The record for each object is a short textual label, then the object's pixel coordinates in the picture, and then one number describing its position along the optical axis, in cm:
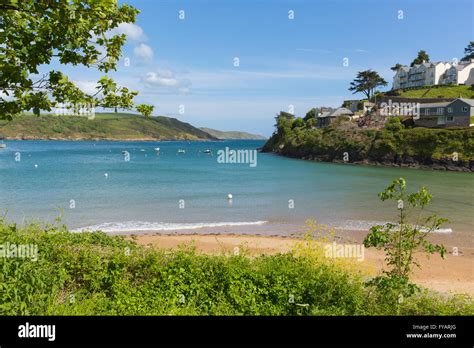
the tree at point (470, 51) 15800
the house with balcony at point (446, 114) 9762
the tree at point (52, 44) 685
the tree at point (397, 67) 16721
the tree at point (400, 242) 895
